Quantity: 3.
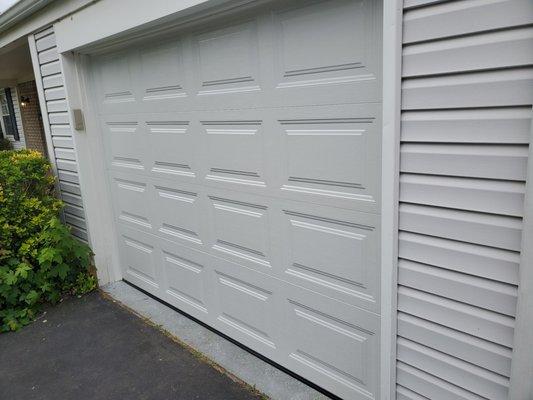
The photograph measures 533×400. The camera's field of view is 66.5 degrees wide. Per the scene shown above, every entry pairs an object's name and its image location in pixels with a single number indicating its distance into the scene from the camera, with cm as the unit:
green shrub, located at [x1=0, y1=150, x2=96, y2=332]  377
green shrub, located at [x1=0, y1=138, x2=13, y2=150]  1011
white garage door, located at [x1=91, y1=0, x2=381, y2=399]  208
